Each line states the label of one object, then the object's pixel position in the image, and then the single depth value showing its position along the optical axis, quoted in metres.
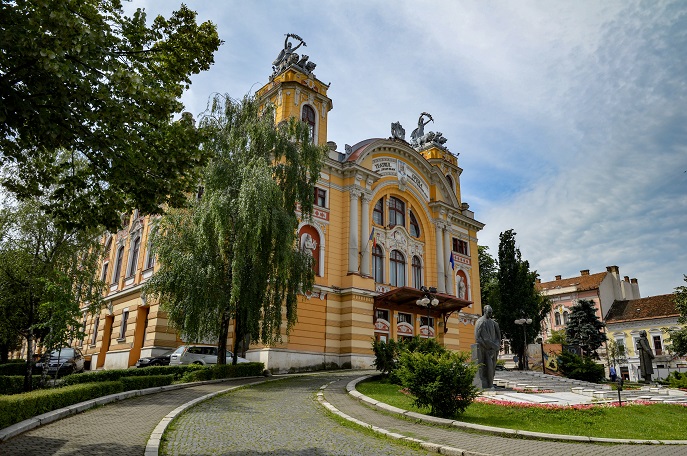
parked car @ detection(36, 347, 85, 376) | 26.19
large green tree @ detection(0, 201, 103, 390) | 14.65
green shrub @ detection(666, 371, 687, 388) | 23.19
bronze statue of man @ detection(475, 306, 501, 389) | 16.92
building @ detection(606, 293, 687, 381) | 54.97
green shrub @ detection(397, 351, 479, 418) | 11.82
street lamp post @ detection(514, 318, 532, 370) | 28.12
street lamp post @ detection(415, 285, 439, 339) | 21.39
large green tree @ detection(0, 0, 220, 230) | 7.23
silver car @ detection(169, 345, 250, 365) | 23.92
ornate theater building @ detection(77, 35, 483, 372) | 28.19
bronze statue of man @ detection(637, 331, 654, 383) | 27.91
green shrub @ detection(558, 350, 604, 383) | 27.59
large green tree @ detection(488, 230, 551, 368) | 38.22
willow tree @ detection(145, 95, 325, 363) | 19.31
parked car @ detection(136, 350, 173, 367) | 24.75
